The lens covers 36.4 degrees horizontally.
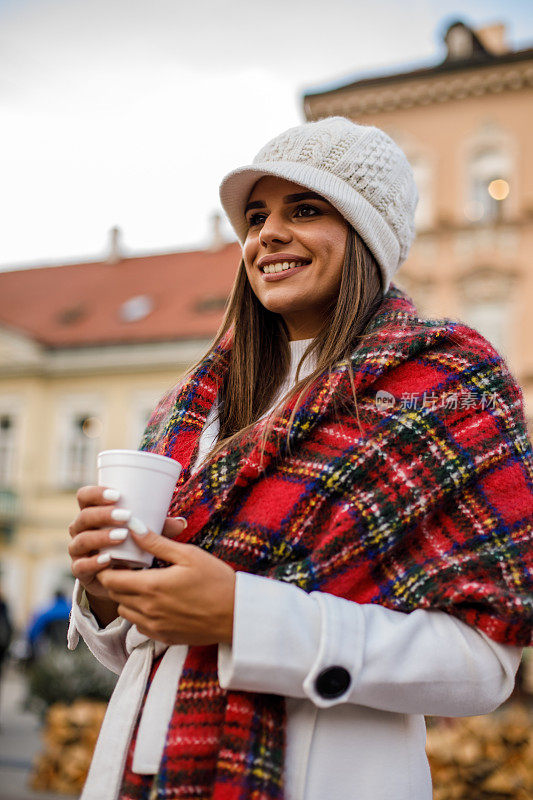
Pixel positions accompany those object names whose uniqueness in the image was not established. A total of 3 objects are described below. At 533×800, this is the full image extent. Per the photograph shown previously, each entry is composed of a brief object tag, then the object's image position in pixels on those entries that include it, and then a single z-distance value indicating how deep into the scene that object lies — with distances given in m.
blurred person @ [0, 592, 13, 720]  8.93
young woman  1.24
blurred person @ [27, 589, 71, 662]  10.61
